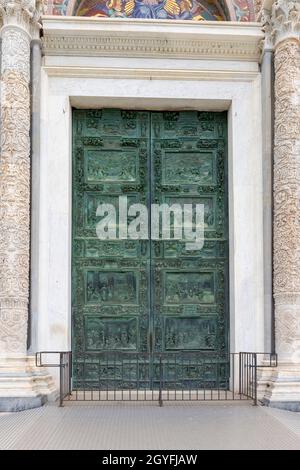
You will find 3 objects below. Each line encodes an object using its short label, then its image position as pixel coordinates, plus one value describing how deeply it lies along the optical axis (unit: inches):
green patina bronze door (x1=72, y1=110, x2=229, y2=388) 464.1
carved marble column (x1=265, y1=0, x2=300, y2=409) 419.5
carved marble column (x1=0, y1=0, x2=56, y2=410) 410.9
